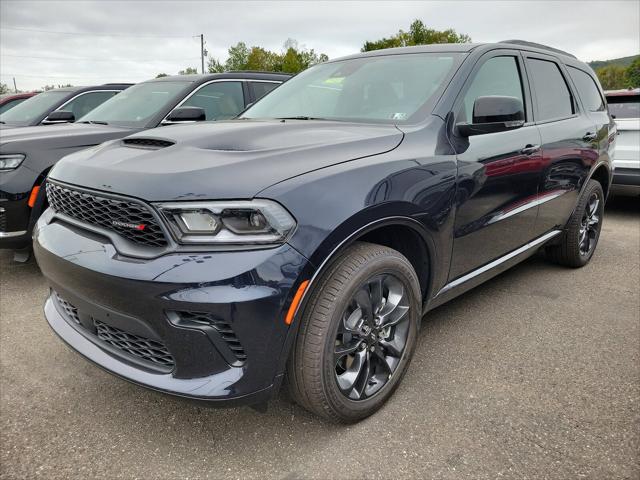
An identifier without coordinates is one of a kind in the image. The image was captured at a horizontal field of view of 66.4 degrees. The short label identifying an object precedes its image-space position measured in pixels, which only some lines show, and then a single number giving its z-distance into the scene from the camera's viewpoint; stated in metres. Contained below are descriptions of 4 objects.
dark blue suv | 1.70
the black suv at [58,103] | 6.89
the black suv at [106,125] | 3.73
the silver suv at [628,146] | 6.00
